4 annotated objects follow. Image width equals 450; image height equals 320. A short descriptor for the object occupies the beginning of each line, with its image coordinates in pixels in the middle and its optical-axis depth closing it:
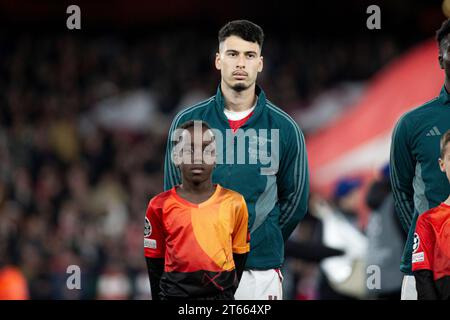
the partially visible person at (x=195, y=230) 9.77
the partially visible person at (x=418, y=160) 10.48
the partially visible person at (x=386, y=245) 14.62
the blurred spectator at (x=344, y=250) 16.38
